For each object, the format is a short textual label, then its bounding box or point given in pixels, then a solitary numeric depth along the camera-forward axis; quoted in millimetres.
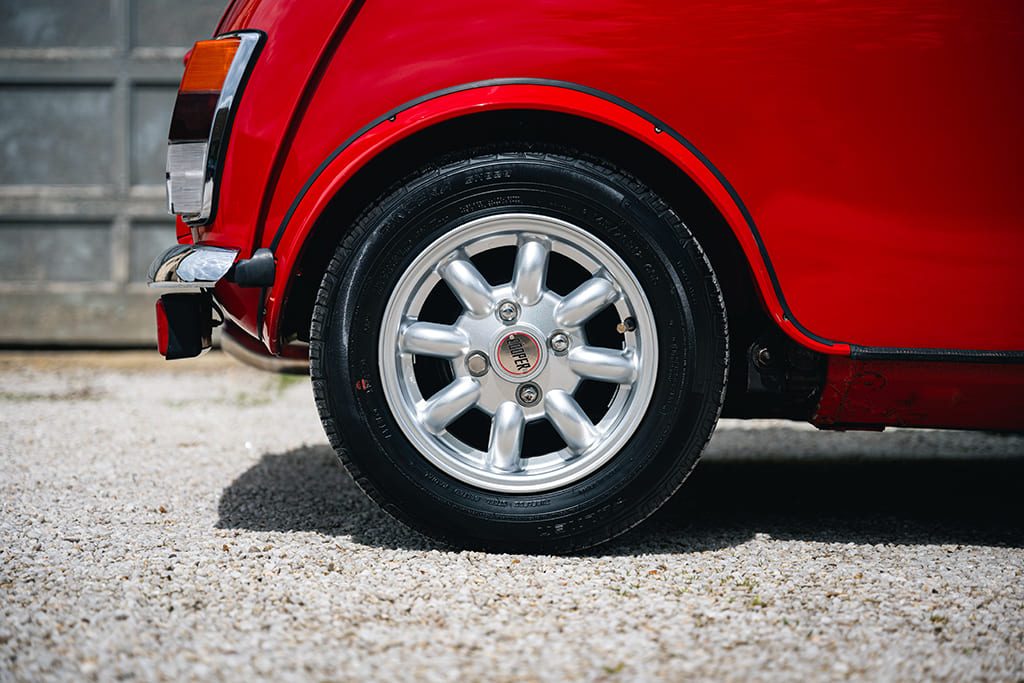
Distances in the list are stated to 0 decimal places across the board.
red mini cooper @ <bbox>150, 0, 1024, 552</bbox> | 2082
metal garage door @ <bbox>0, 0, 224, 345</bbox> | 5910
